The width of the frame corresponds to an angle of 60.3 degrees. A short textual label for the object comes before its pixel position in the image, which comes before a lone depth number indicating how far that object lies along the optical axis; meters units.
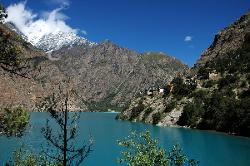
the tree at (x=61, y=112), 13.99
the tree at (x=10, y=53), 14.81
